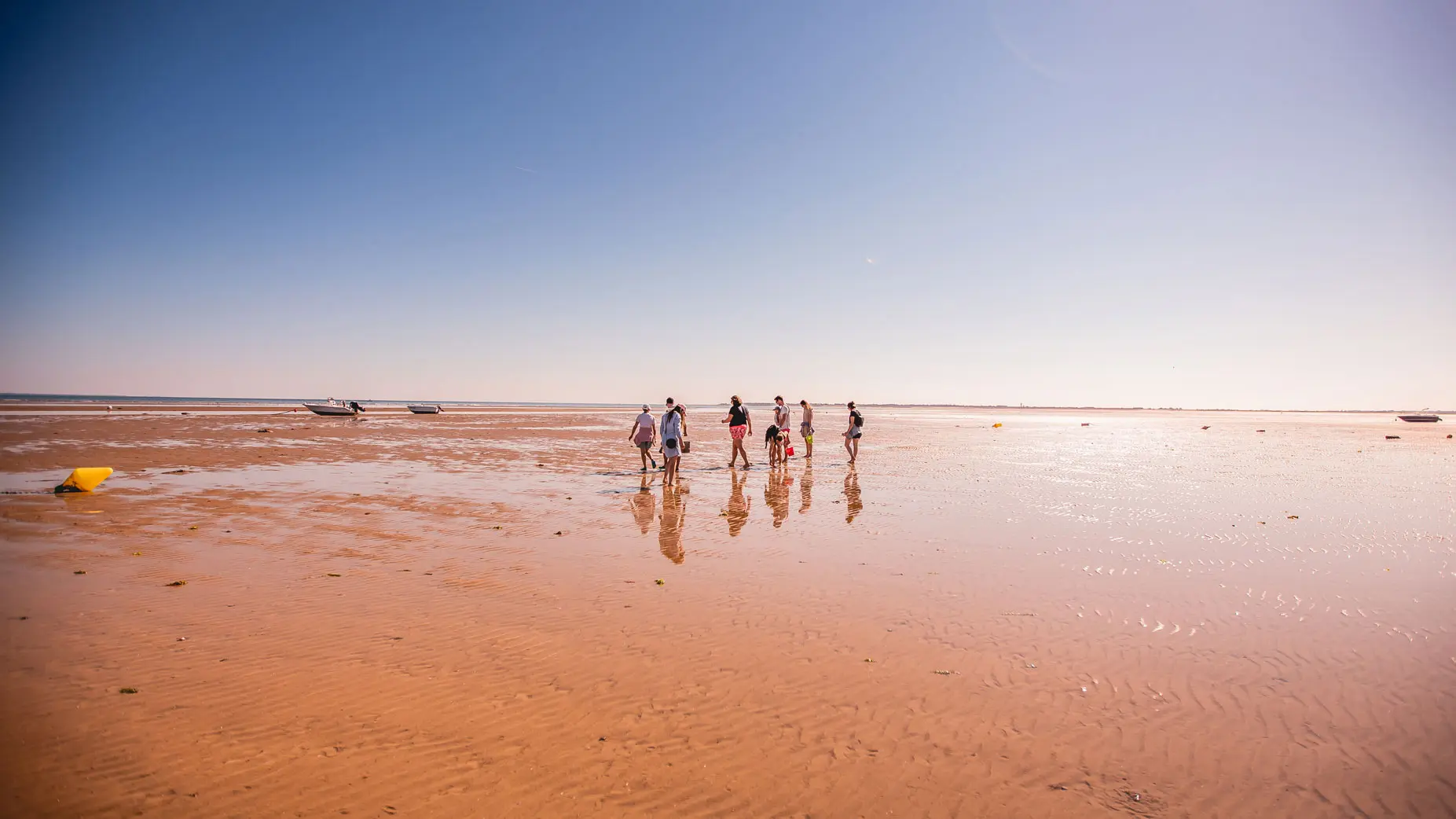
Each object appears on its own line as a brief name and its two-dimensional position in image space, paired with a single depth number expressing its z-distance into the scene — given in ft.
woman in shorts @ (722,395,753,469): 71.82
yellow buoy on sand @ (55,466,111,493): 49.98
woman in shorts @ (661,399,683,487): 58.29
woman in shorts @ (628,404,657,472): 67.00
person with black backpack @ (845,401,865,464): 76.89
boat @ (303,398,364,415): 186.61
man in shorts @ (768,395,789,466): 74.38
